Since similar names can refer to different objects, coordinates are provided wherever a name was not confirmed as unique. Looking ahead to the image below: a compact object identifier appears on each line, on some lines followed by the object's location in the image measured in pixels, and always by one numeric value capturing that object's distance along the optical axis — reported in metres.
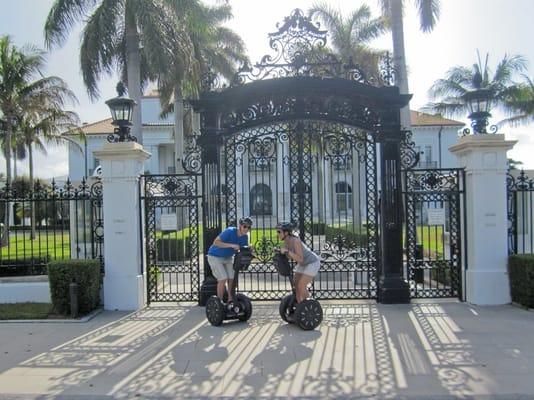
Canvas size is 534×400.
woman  7.33
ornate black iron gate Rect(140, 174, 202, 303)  9.37
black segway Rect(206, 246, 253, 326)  7.51
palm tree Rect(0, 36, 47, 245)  25.34
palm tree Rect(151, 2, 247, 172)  18.91
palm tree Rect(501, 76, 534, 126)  29.95
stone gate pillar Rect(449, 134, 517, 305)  8.93
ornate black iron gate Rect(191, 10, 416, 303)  9.15
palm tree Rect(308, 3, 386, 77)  23.23
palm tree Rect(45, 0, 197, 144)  18.14
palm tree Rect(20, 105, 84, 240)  28.03
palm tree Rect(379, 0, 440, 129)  16.11
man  7.58
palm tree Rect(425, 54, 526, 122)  30.20
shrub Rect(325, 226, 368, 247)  9.73
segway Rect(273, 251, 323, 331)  7.33
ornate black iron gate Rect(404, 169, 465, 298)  9.26
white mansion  46.03
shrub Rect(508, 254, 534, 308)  8.35
